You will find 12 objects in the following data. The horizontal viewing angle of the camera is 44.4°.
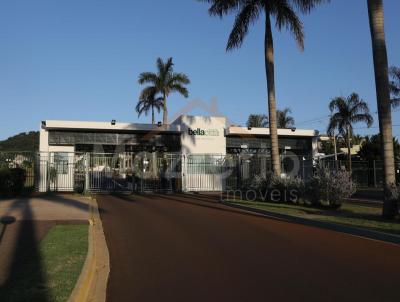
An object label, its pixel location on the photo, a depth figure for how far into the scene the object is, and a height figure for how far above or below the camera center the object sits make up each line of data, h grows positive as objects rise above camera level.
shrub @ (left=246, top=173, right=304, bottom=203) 22.49 -0.34
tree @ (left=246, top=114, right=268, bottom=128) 74.88 +9.43
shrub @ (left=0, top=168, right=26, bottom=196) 24.98 +0.33
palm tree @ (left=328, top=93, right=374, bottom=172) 45.28 +6.20
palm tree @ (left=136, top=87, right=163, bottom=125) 48.53 +8.62
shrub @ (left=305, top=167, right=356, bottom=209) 19.92 -0.31
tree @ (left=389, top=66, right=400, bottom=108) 42.16 +7.69
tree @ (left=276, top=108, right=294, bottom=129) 68.62 +8.65
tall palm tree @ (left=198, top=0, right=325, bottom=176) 25.36 +8.74
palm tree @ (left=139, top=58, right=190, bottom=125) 47.62 +10.15
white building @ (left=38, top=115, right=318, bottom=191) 31.70 +2.00
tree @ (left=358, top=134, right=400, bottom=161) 53.09 +3.22
